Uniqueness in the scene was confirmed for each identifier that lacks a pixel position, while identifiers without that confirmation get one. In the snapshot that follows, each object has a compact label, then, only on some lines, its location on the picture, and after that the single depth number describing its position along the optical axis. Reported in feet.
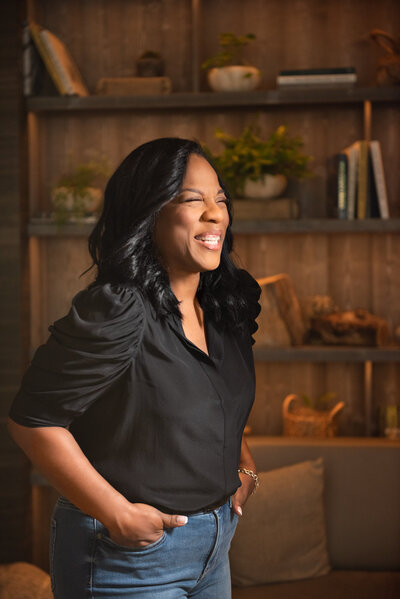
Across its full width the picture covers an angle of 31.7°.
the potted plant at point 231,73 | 8.65
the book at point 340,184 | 8.57
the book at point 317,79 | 8.50
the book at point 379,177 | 8.46
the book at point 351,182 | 8.53
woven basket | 8.79
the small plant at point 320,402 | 9.31
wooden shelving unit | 9.20
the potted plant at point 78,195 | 8.78
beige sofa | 7.93
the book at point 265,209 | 8.65
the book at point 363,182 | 8.47
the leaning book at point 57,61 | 8.63
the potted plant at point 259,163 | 8.52
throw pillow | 7.36
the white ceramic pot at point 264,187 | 8.64
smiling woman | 3.60
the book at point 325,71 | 8.51
